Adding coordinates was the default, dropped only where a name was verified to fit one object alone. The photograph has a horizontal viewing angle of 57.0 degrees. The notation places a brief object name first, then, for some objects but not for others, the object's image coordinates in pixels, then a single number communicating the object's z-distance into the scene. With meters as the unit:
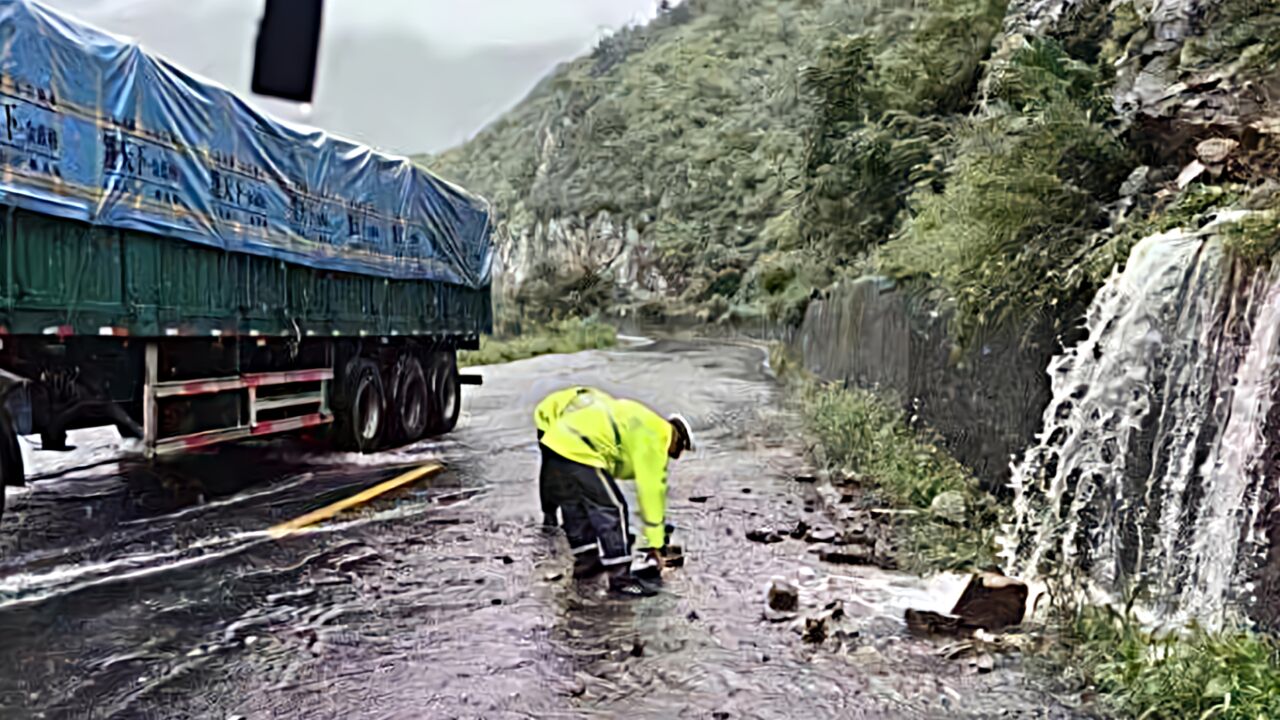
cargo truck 7.45
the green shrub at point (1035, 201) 8.13
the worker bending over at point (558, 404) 6.96
